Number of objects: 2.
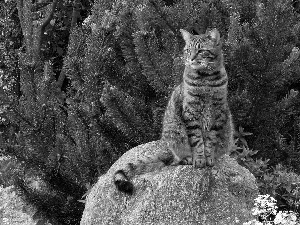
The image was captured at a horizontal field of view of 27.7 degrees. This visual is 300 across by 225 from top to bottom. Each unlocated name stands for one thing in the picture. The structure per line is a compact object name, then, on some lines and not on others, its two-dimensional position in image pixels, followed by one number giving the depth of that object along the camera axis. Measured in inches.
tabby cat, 187.3
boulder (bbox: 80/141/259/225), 186.9
